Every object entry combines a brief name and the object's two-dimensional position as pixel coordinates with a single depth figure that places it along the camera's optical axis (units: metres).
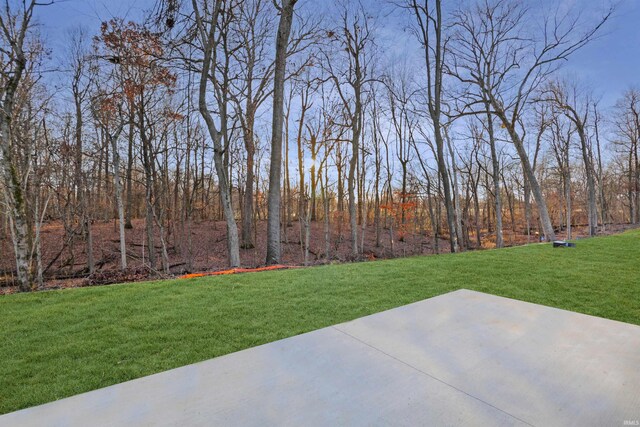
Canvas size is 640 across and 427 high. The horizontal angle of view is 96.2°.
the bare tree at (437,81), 9.02
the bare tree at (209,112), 7.52
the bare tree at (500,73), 9.73
